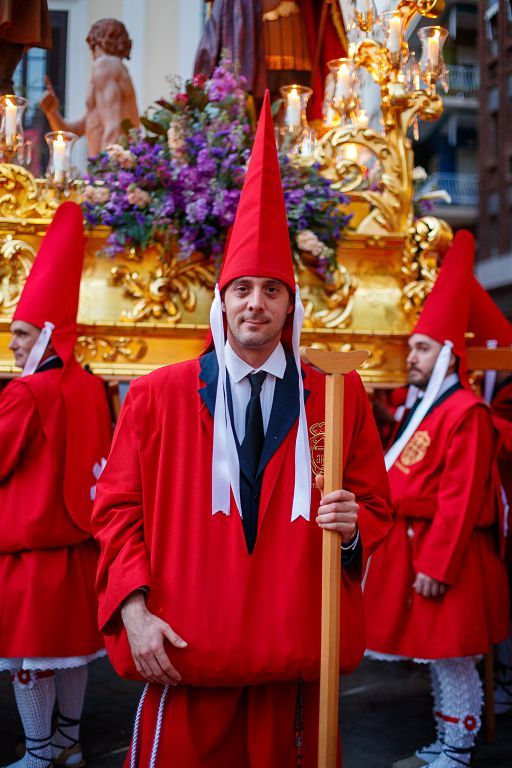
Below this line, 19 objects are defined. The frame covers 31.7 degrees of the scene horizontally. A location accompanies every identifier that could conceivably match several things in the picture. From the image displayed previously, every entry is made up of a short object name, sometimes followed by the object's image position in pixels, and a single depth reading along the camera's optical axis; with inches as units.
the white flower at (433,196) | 251.4
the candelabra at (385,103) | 201.8
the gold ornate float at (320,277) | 190.5
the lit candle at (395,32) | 200.8
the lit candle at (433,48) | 198.8
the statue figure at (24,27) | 202.8
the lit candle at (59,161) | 197.3
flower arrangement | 184.5
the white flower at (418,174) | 252.4
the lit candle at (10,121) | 199.0
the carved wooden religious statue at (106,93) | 258.1
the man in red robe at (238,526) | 88.3
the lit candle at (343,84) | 210.8
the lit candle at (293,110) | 209.2
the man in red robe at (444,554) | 150.8
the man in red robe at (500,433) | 187.3
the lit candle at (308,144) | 216.0
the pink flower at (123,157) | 192.1
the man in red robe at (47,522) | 143.5
